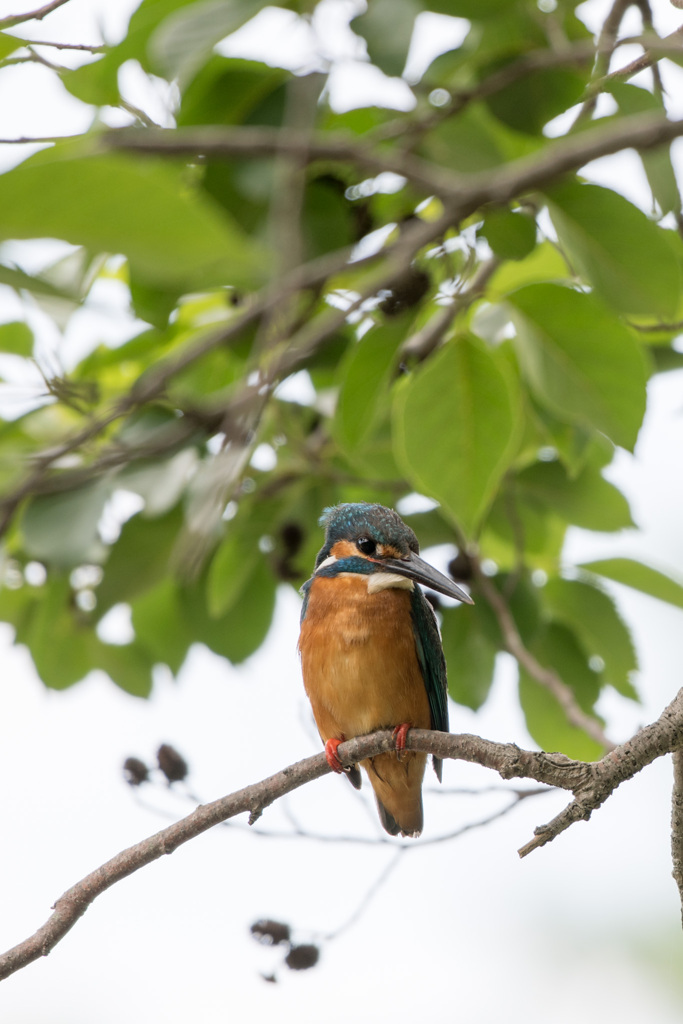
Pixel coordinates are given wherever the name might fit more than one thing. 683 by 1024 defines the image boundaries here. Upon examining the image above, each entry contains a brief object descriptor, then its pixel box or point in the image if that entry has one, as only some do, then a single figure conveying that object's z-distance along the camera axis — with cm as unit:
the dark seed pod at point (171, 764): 557
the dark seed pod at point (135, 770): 571
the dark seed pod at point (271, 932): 534
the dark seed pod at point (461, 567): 655
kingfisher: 671
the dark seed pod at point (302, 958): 537
